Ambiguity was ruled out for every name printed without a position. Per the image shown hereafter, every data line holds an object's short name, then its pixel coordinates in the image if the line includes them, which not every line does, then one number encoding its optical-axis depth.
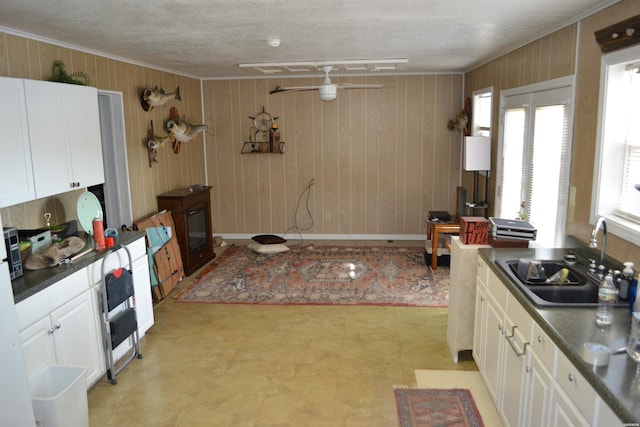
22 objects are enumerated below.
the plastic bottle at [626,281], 2.23
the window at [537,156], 3.42
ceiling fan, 6.62
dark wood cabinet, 5.48
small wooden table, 5.55
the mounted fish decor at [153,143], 5.25
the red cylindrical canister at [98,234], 3.40
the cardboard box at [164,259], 4.77
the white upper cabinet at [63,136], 3.12
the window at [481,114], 5.69
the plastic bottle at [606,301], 2.05
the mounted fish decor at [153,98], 5.14
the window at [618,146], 2.65
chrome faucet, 2.46
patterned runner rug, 2.81
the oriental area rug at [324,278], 4.80
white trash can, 2.42
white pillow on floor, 6.39
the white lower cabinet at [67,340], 2.66
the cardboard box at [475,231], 3.37
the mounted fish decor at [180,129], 5.64
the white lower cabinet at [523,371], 1.76
